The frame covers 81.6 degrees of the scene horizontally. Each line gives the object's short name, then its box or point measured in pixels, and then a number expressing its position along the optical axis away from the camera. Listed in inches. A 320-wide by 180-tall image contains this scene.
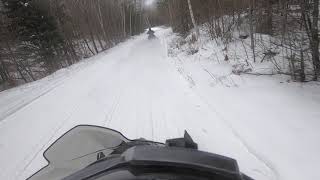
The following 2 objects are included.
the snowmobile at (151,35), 826.0
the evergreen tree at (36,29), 584.5
